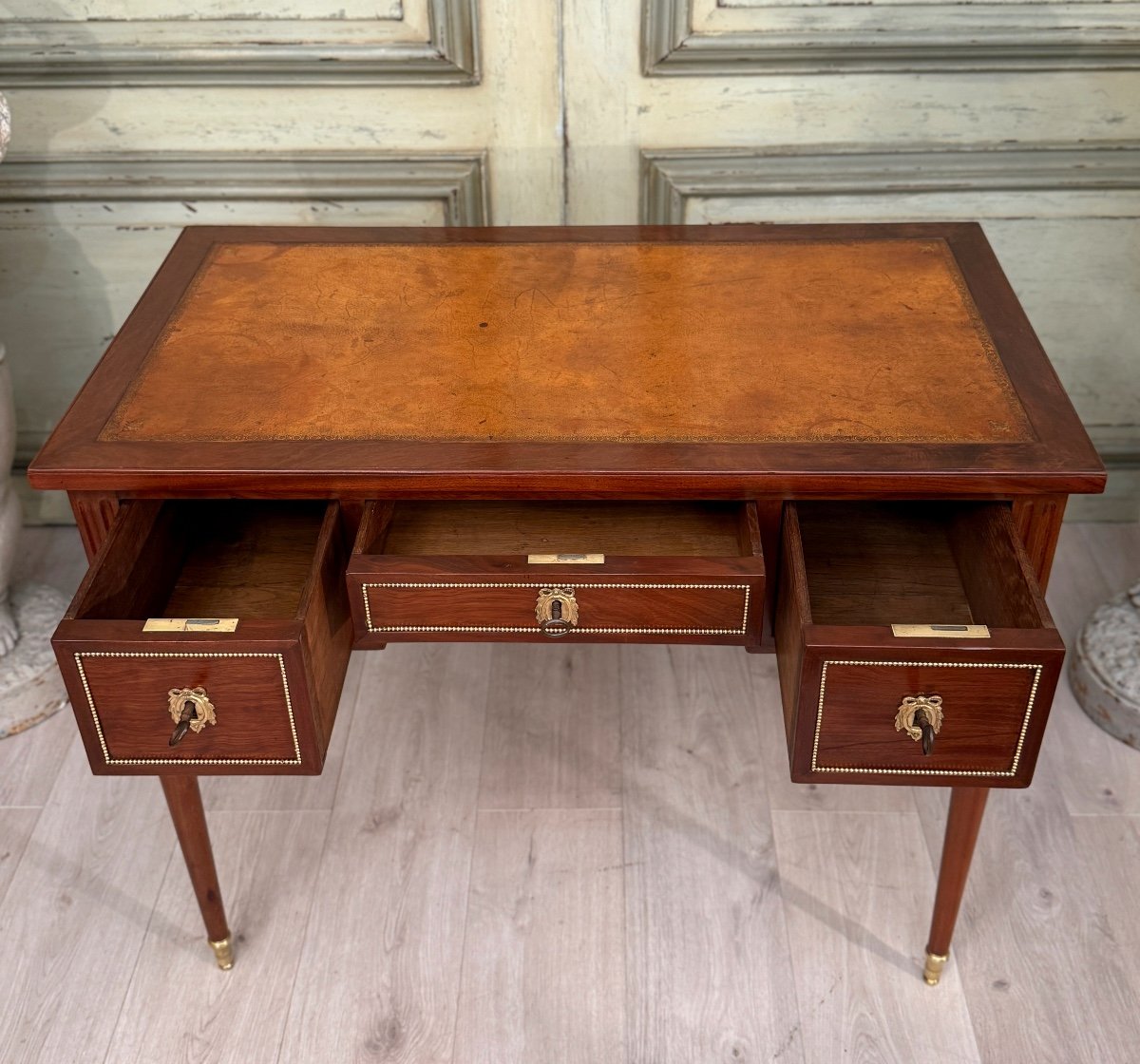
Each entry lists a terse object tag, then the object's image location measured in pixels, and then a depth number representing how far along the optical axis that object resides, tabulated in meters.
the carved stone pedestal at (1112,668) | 1.69
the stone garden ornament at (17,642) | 1.69
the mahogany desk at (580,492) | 1.14
